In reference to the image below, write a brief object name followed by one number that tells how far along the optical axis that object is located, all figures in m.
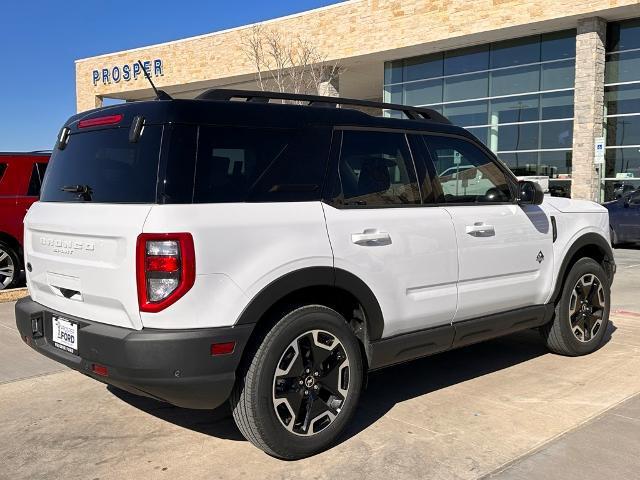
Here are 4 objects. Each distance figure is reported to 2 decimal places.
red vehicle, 8.44
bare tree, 25.78
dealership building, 20.09
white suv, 3.04
